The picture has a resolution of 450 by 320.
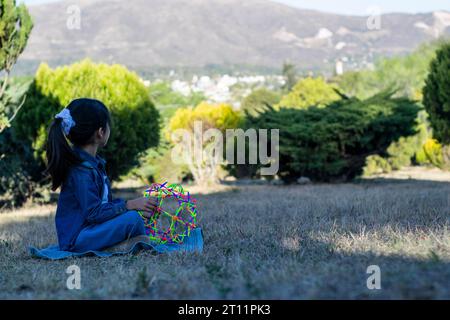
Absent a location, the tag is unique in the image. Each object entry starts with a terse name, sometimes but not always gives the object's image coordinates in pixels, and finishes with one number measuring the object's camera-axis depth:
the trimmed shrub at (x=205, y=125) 14.16
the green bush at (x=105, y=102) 10.82
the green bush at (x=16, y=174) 10.34
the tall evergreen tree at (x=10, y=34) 9.03
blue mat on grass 4.47
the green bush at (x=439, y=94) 13.99
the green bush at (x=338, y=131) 12.37
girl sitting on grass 4.50
